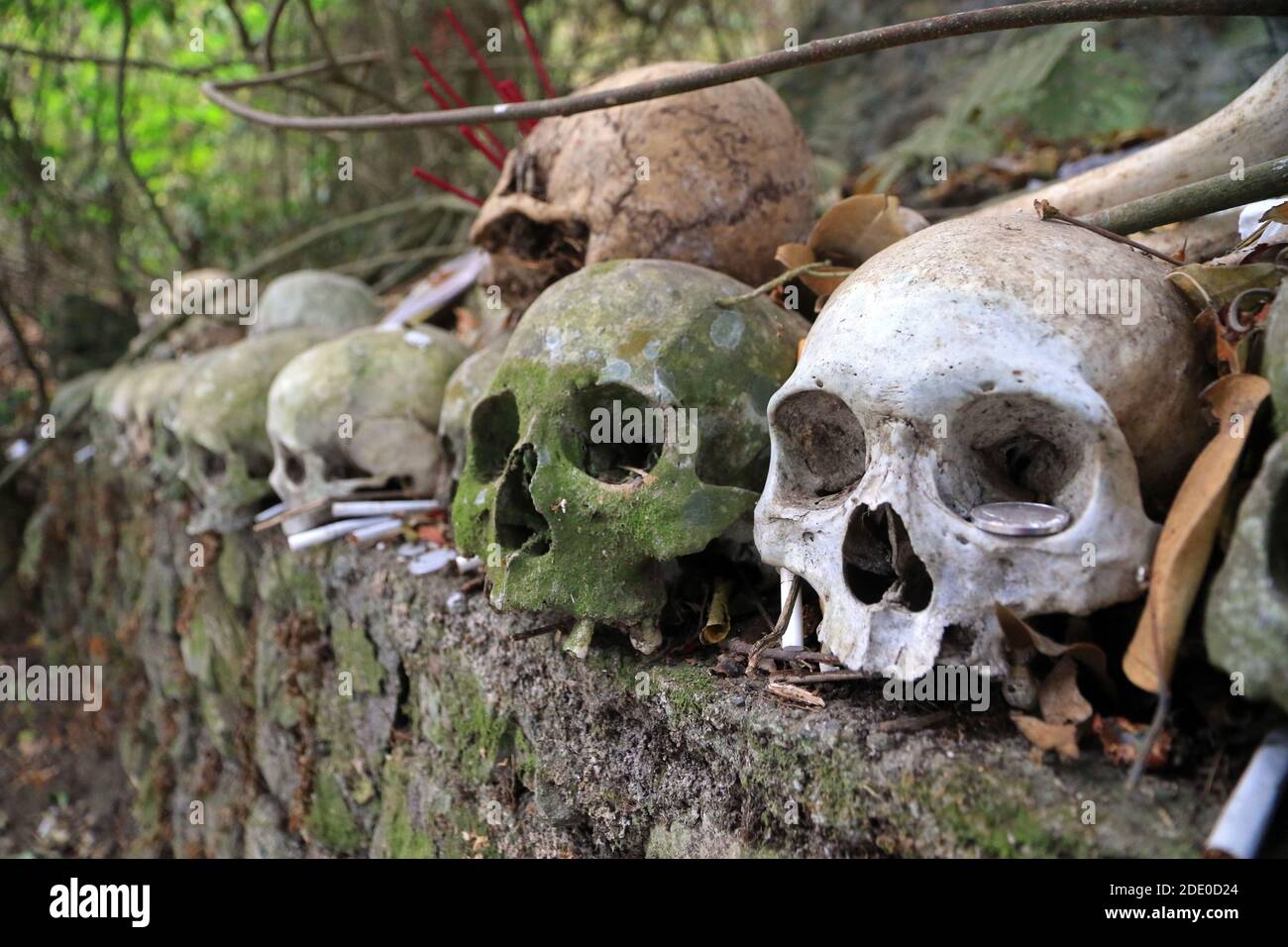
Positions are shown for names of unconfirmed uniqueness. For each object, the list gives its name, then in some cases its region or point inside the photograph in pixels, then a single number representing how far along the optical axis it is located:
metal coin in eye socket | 0.27
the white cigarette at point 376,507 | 0.61
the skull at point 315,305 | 0.89
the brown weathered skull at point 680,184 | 0.49
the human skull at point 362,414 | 0.61
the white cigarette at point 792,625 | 0.33
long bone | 0.37
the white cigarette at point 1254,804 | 0.21
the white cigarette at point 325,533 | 0.61
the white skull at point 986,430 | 0.27
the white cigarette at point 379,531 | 0.60
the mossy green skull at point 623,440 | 0.35
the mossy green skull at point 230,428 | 0.75
